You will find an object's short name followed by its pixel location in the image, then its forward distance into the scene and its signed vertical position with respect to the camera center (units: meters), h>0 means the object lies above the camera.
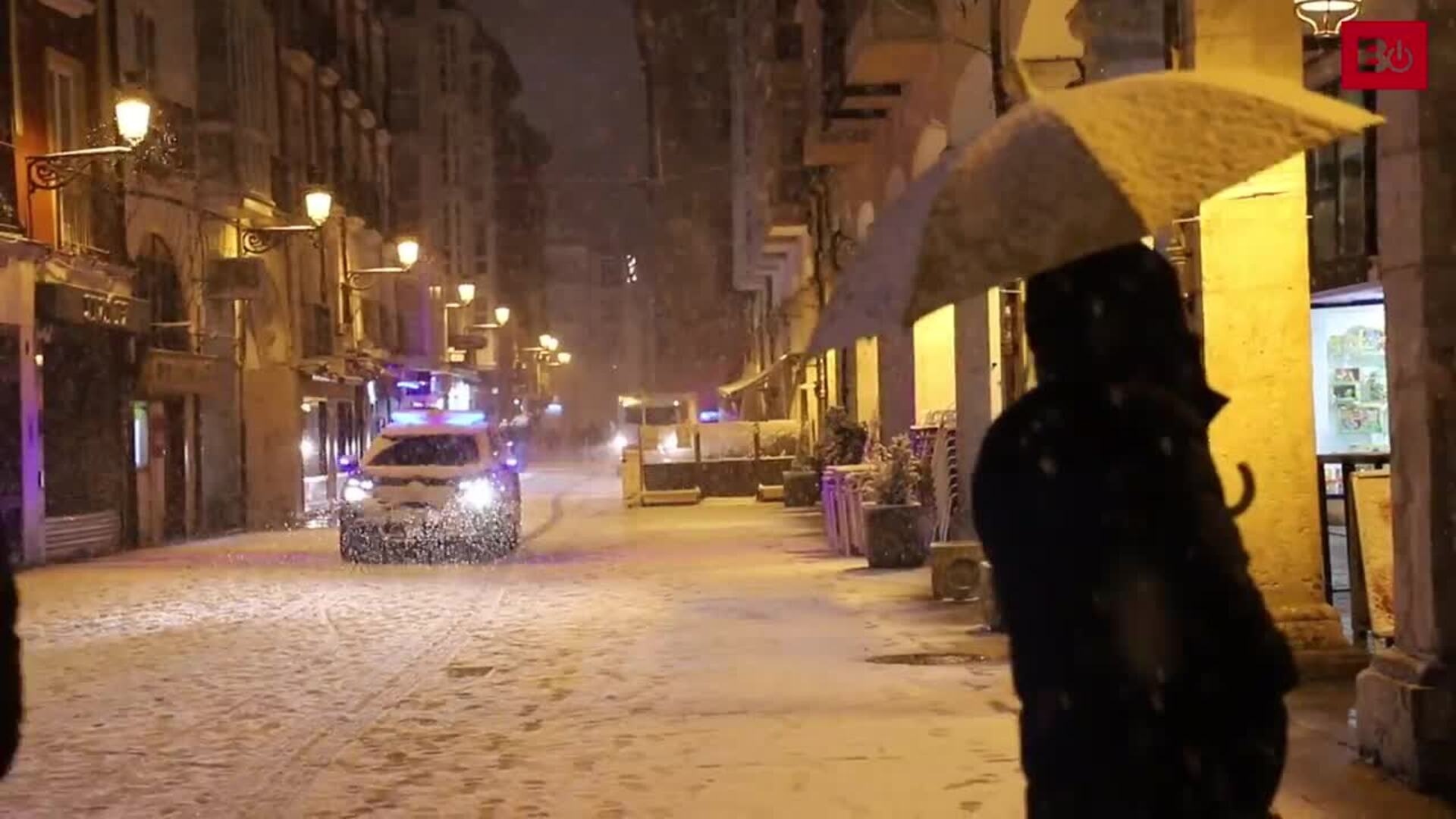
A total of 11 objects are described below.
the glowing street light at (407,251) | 33.50 +3.45
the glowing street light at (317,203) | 27.73 +3.71
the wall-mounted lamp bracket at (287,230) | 27.78 +3.63
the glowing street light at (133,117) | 19.80 +3.75
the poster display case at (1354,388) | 13.61 +0.04
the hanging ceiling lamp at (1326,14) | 10.06 +2.34
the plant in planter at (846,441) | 26.78 -0.52
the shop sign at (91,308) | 23.08 +1.81
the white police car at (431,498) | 21.28 -1.00
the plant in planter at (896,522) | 18.44 -1.29
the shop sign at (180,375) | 26.97 +0.93
